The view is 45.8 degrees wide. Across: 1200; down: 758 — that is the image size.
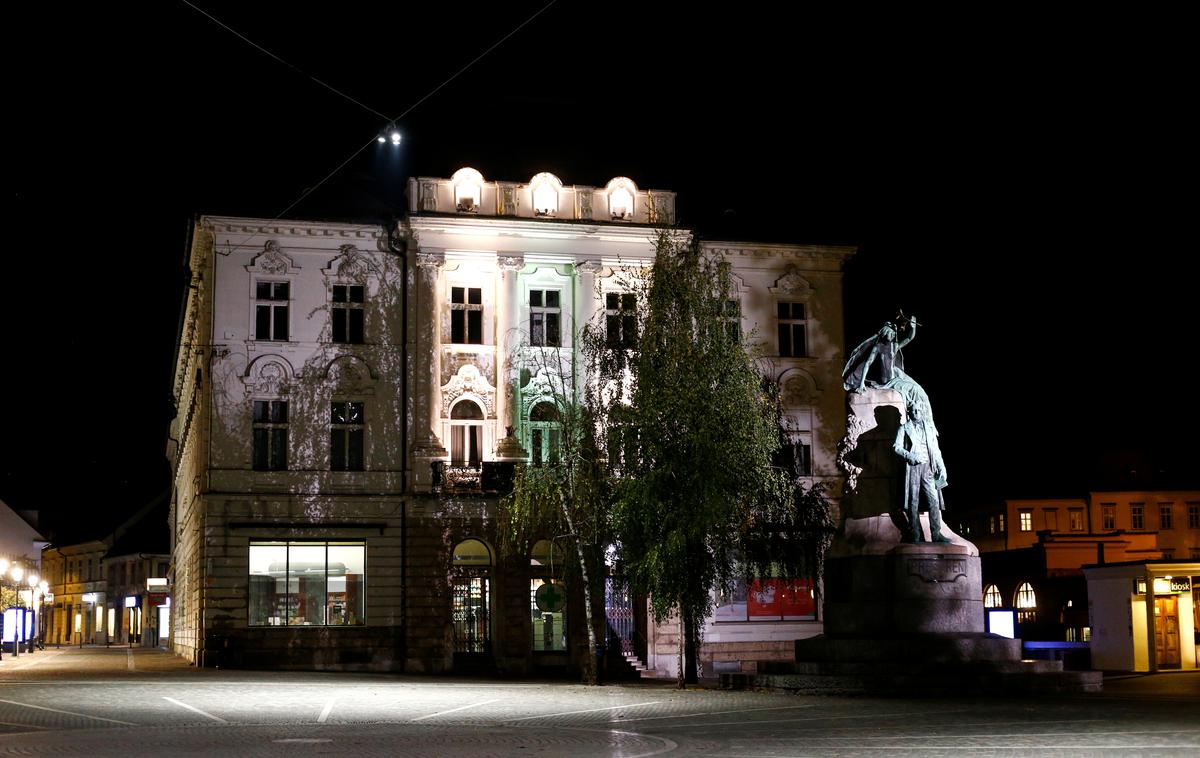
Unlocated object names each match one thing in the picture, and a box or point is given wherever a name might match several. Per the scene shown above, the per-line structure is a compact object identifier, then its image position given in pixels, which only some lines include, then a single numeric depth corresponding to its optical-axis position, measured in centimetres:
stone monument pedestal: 2470
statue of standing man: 2638
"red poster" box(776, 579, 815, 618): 4606
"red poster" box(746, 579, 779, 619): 4591
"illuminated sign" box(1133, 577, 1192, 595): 4216
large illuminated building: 4278
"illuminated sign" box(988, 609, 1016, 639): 3444
